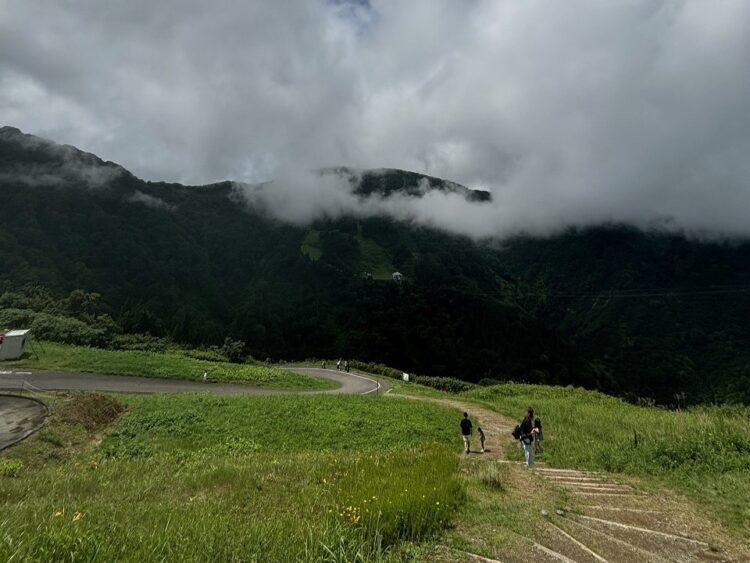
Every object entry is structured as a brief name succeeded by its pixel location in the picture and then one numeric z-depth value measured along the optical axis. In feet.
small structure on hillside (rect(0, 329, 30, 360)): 122.62
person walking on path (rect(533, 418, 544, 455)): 53.06
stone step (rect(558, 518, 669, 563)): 21.74
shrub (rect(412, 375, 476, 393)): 179.93
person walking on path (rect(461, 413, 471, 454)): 58.23
